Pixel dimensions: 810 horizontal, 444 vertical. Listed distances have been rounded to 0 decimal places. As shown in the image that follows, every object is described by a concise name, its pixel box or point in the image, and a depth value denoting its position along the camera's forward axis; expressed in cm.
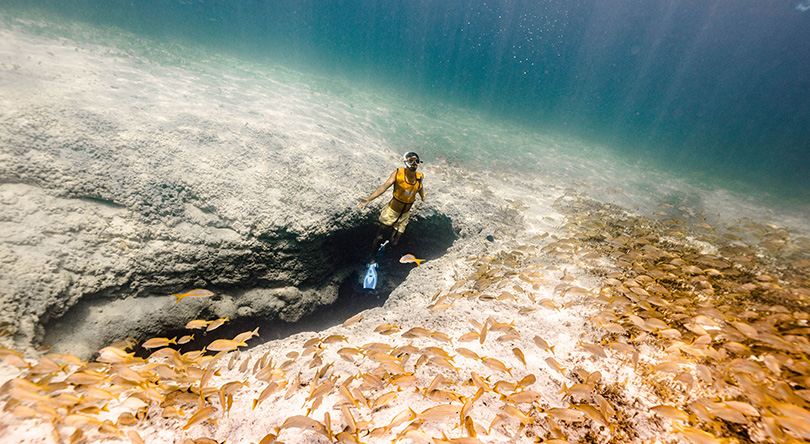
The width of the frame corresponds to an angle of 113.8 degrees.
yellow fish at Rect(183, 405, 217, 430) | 183
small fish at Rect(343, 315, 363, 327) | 342
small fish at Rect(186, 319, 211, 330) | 294
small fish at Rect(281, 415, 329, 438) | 181
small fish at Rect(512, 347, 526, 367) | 247
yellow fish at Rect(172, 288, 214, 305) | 282
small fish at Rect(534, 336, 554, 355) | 259
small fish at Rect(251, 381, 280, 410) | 210
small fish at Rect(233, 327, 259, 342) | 281
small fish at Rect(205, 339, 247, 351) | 262
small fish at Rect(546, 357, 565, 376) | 243
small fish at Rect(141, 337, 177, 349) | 265
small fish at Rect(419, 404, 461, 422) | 179
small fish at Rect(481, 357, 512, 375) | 233
